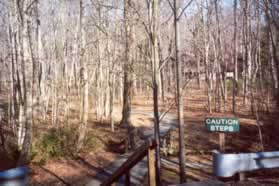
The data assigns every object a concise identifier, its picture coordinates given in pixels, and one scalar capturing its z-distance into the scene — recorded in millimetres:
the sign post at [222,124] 7422
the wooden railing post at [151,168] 4230
